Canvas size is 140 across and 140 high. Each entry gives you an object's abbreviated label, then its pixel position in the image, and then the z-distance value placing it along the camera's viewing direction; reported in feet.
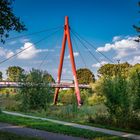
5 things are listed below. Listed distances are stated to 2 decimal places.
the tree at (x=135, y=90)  30.65
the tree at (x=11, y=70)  169.19
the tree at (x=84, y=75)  149.98
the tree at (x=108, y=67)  137.45
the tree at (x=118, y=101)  31.17
